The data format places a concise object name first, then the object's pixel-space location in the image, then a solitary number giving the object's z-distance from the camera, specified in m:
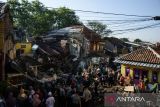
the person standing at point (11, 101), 9.24
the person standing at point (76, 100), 10.43
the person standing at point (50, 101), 9.70
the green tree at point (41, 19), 45.50
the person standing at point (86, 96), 10.99
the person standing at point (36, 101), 9.66
